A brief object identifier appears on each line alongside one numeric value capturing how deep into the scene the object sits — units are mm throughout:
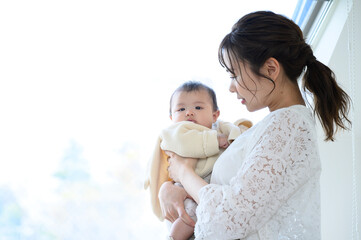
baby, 1564
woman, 1168
